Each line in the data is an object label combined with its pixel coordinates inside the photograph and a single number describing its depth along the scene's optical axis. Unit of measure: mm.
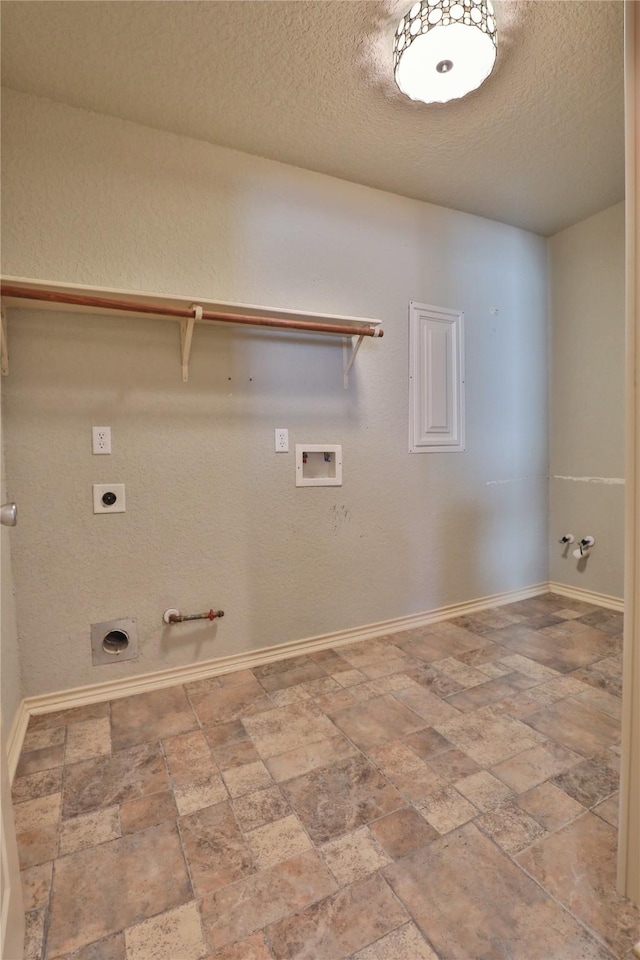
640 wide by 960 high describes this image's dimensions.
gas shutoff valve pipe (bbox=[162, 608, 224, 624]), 2033
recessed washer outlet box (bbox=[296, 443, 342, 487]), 2332
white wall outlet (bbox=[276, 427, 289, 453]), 2277
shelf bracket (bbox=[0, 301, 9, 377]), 1705
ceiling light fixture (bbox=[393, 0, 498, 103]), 1421
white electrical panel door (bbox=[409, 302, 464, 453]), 2627
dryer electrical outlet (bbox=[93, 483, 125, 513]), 1917
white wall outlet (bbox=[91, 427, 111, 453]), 1910
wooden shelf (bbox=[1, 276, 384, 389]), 1653
